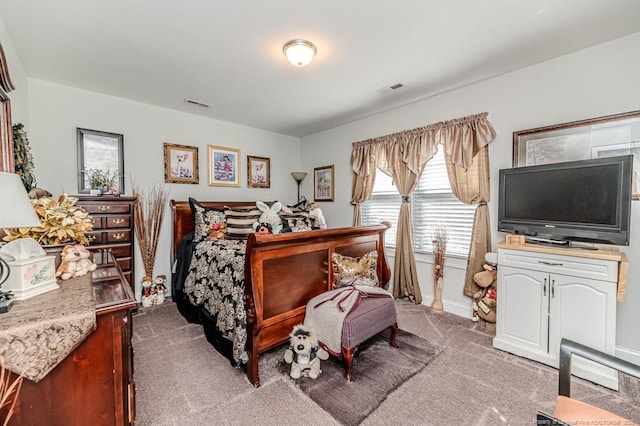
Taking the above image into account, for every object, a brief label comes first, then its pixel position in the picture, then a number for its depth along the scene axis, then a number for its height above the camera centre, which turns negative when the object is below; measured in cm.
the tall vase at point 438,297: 320 -108
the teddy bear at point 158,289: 345 -106
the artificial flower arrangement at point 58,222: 155 -9
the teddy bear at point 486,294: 271 -91
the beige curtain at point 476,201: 290 +3
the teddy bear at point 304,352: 197 -106
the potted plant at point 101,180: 308 +29
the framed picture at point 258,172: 454 +55
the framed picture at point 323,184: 460 +36
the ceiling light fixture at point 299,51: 217 +123
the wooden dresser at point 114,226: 285 -21
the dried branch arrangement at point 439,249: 321 -53
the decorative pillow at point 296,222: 347 -22
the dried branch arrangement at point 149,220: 344 -18
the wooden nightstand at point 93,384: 92 -63
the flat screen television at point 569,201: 198 +2
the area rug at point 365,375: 173 -125
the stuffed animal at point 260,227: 303 -24
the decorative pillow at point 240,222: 335 -20
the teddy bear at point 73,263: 128 -27
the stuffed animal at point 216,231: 328 -30
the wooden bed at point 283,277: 192 -56
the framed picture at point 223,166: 412 +60
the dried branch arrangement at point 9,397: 83 -60
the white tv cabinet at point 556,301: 194 -75
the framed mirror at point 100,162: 310 +51
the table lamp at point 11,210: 91 -1
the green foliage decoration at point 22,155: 203 +39
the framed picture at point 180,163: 372 +58
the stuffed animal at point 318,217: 369 -16
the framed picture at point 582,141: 214 +54
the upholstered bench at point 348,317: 195 -84
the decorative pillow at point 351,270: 247 -59
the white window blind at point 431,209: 317 -6
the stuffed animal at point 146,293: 338 -107
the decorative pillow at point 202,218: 333 -16
